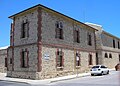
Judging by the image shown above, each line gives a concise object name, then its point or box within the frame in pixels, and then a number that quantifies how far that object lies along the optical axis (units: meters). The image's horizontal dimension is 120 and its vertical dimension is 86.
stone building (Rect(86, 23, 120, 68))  21.13
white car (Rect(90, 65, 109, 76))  15.25
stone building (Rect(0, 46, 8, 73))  20.53
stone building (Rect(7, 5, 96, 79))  12.86
